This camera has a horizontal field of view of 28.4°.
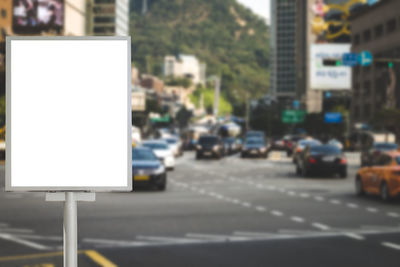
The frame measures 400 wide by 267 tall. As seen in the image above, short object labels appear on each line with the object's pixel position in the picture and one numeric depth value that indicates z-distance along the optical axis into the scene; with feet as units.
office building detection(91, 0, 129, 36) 485.56
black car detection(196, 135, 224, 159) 182.80
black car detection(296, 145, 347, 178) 108.06
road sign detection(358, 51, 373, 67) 130.19
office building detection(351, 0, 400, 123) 272.51
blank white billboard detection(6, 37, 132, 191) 16.62
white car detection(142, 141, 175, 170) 126.11
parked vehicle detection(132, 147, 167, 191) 81.25
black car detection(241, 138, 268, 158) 187.01
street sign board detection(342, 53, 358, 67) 147.29
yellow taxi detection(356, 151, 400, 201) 65.62
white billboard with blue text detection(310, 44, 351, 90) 267.80
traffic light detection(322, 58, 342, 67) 120.04
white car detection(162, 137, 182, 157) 184.14
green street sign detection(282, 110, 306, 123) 405.59
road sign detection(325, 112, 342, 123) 318.65
